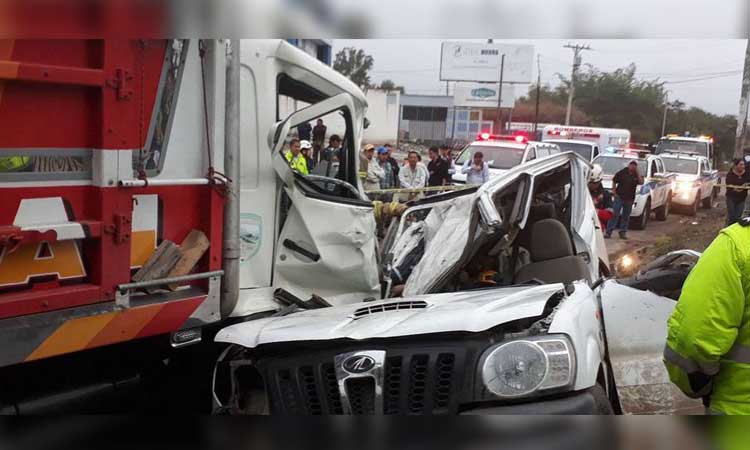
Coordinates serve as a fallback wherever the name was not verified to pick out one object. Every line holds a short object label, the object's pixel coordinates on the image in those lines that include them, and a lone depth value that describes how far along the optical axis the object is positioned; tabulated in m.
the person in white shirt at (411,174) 12.45
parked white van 20.61
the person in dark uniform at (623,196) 12.66
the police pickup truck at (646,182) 13.89
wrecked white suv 2.32
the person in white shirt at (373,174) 10.87
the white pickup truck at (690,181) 16.22
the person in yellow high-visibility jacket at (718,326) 2.12
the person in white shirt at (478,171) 12.74
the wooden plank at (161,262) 2.83
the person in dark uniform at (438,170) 13.39
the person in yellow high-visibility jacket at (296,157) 4.09
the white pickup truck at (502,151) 15.32
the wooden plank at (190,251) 2.96
